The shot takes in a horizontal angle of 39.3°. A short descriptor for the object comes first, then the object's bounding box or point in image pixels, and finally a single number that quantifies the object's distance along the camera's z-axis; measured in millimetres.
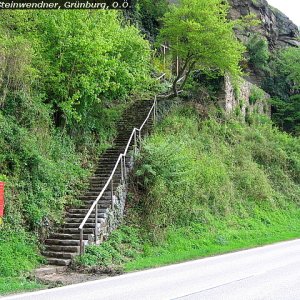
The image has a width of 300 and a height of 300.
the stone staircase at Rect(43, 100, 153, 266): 11648
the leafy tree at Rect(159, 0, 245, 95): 21156
